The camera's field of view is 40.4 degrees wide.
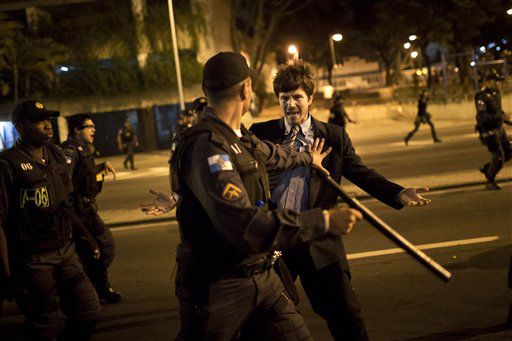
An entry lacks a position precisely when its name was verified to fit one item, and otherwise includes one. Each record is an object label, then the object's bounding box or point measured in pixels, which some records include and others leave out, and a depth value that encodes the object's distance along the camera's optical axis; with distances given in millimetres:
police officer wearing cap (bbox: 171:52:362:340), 2809
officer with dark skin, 4453
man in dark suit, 4059
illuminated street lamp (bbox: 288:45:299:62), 28819
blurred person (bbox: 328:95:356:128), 20859
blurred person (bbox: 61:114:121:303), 6434
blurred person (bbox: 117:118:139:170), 24125
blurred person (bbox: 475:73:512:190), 10789
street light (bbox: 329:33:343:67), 33906
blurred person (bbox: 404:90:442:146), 21094
